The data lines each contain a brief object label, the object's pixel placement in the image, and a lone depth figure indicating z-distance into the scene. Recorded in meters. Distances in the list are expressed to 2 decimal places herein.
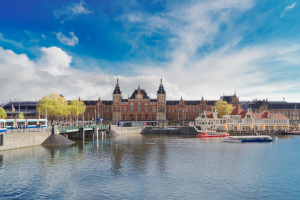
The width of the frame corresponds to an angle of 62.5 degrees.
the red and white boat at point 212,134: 93.00
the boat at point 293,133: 102.41
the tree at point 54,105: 99.14
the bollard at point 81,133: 74.38
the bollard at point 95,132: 80.43
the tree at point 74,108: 110.50
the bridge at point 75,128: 63.83
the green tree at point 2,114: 112.34
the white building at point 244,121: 111.19
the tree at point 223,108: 122.48
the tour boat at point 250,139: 74.49
